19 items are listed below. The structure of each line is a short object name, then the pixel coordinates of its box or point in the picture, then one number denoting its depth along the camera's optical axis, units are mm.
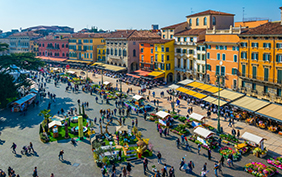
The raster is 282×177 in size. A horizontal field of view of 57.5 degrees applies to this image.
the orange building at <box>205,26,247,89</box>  42344
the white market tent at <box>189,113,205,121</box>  33812
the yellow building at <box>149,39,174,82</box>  57094
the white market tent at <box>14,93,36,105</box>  43741
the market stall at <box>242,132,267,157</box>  25984
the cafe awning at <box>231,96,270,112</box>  34616
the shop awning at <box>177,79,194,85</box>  49962
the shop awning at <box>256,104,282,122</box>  31445
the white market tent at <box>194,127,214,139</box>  28531
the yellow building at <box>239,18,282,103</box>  35438
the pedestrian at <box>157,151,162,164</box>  24883
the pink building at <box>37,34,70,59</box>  92875
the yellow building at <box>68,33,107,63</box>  81812
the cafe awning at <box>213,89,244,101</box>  38925
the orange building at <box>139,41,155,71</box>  61938
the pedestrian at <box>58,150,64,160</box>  26234
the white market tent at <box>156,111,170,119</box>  35256
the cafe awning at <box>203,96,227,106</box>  38153
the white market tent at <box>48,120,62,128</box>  33397
